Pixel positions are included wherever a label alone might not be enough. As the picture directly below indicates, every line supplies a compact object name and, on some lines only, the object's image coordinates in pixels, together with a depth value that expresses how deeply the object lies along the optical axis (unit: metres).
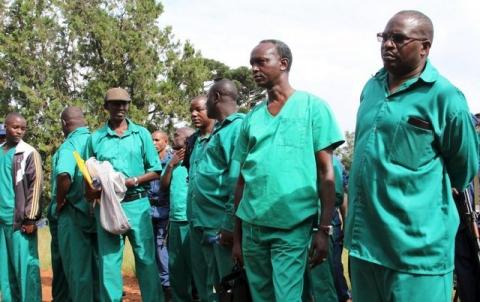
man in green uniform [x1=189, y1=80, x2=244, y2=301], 4.65
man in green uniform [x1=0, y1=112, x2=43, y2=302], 6.35
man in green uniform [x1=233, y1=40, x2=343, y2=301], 3.48
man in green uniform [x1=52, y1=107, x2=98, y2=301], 5.93
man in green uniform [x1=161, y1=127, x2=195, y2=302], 6.38
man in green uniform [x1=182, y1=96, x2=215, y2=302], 5.26
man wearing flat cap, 5.54
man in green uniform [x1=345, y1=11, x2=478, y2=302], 2.76
